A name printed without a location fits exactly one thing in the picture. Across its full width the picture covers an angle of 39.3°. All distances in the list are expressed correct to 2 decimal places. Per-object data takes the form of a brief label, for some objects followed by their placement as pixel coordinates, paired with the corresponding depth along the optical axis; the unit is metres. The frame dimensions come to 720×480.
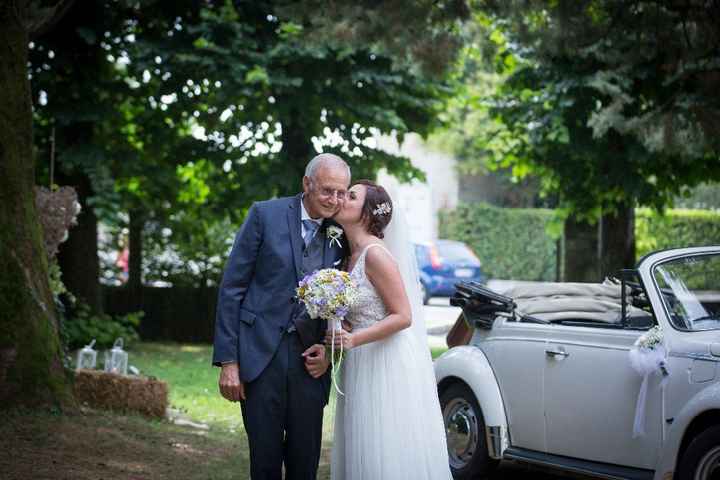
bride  5.34
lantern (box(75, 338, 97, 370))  10.85
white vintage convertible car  5.95
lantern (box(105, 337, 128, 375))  10.52
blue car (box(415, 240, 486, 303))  28.00
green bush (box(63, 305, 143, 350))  16.19
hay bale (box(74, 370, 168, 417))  9.93
